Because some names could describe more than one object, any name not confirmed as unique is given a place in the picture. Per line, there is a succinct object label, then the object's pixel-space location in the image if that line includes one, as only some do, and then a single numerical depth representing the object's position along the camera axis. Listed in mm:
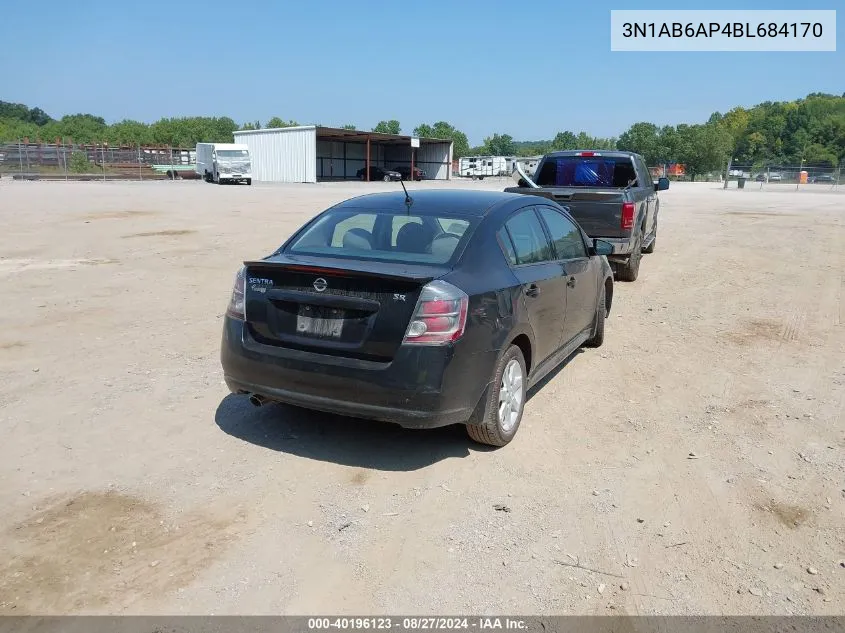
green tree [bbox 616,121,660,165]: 114625
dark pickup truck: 10148
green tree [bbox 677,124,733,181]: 100062
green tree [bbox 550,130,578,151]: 154250
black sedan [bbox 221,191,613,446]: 4039
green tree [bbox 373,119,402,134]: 141125
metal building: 51969
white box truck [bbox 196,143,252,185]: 43656
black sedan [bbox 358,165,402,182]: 61406
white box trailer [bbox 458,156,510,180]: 71875
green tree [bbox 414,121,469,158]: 131375
